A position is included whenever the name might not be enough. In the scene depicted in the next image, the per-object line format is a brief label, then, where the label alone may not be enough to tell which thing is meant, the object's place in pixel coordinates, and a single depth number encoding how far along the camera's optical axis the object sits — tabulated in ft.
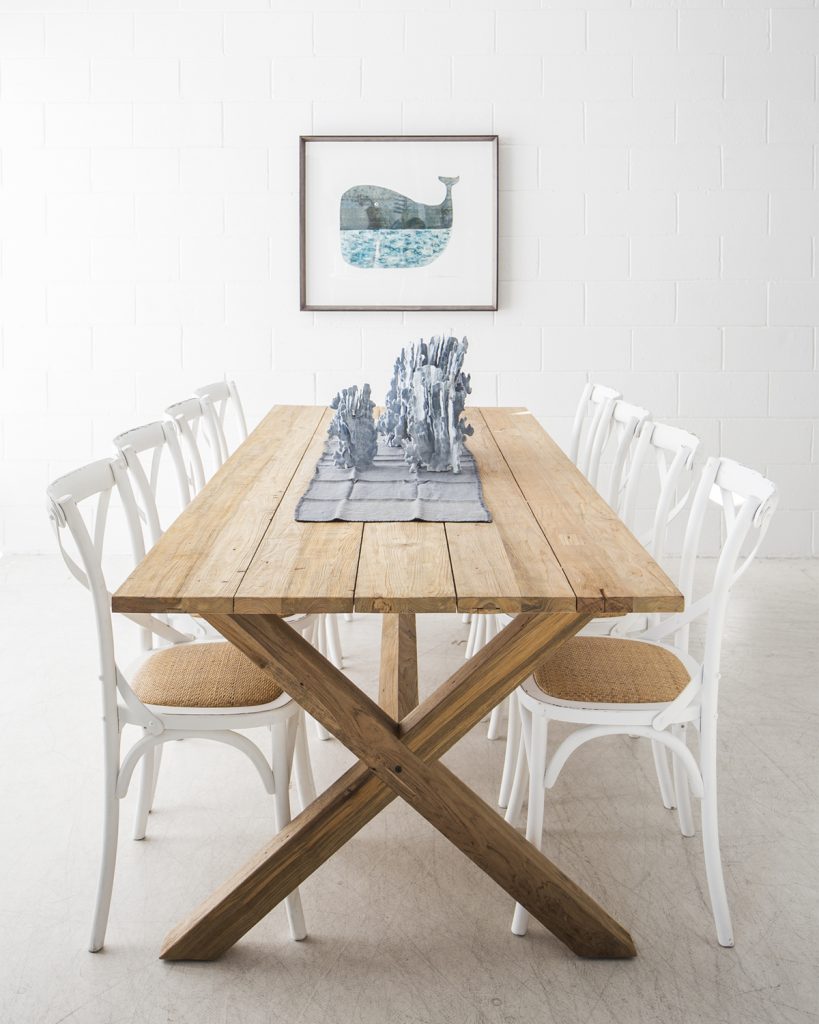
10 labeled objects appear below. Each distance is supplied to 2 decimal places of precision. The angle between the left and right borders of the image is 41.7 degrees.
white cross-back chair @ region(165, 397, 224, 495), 9.91
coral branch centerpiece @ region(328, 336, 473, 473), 8.45
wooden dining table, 5.56
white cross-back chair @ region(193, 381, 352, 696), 10.57
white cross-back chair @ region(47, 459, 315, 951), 6.39
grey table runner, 7.25
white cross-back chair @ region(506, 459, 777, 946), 6.61
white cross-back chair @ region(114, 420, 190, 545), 7.88
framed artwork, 15.16
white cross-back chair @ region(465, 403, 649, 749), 9.79
